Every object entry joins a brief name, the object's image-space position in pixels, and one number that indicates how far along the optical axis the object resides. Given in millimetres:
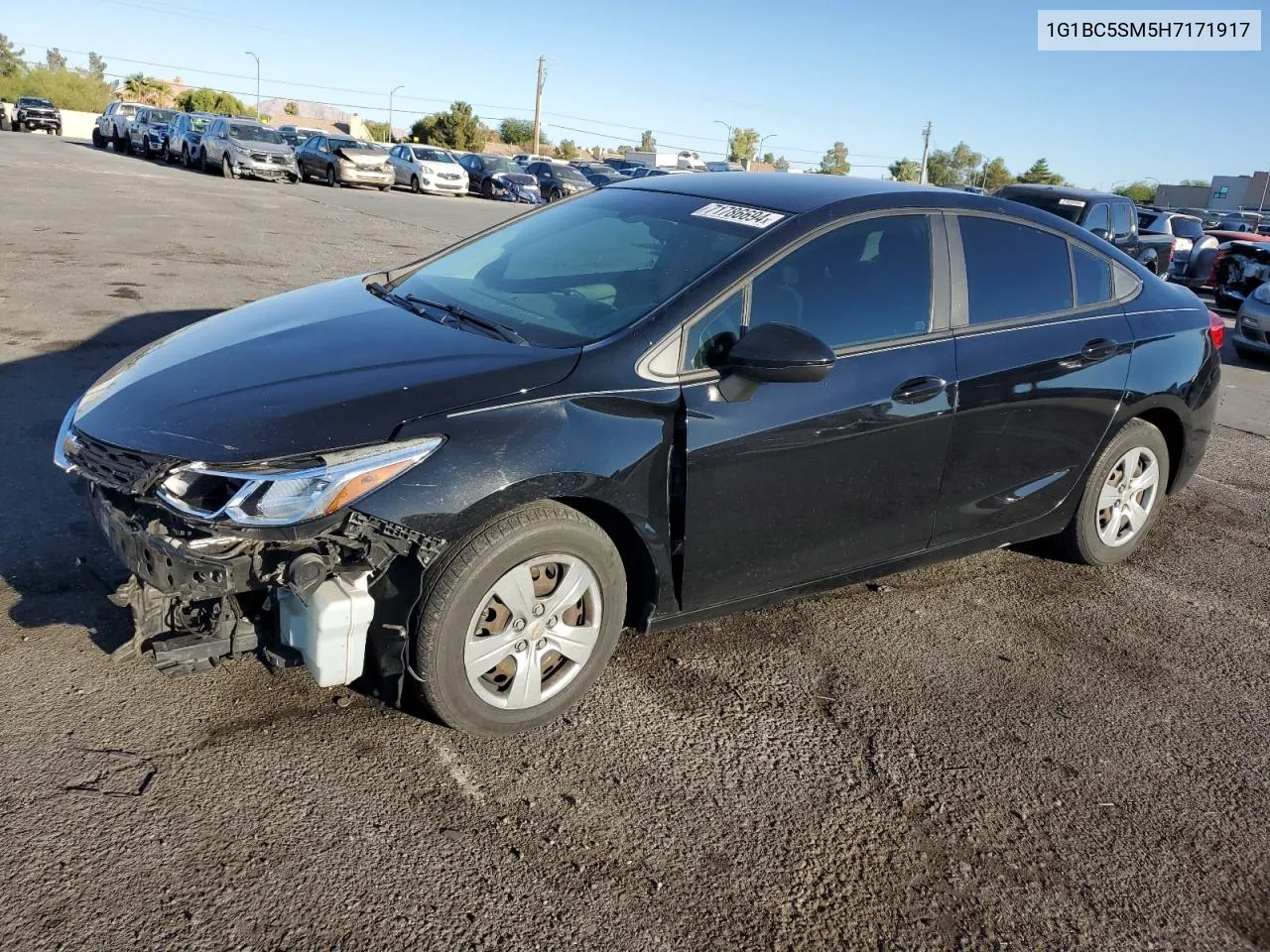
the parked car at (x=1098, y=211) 13297
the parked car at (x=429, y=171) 32562
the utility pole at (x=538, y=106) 71312
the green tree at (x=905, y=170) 80206
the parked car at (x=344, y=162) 29516
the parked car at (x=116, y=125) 37312
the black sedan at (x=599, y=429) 2824
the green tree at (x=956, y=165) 99062
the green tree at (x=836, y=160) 98331
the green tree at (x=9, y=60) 85812
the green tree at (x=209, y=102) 76625
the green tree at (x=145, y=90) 86625
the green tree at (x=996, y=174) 93000
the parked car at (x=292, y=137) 32131
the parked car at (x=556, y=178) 36531
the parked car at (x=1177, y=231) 18781
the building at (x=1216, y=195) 67188
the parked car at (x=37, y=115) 52938
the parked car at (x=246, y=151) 27844
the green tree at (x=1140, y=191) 81419
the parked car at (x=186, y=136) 30172
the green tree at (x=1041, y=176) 73375
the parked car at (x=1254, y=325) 11930
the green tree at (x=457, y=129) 69562
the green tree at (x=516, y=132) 103625
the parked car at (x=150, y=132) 33781
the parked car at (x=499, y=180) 35062
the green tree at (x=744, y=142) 110438
